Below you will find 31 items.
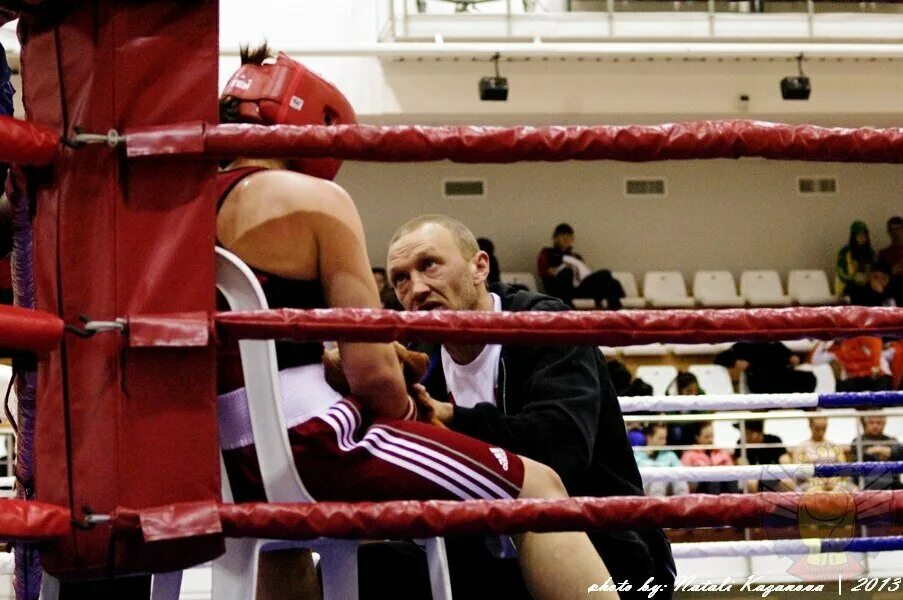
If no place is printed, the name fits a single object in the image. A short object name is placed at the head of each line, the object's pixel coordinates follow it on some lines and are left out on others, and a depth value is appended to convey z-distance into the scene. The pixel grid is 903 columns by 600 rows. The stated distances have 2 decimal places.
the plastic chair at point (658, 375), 16.09
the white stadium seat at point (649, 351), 16.94
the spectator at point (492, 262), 15.96
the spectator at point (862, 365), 13.37
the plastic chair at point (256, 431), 2.73
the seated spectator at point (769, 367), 14.41
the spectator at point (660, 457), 10.55
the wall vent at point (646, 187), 19.42
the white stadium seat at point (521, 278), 17.70
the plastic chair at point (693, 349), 17.10
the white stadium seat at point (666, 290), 18.37
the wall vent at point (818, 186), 19.98
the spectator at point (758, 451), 11.28
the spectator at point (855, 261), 18.05
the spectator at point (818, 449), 10.61
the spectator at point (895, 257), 17.36
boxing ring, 2.50
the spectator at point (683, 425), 11.95
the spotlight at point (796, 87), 15.94
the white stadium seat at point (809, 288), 18.75
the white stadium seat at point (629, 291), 17.94
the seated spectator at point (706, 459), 11.25
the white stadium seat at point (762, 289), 18.73
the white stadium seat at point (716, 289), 18.66
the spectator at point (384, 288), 14.23
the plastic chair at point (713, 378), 15.96
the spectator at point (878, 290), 17.27
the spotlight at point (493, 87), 15.30
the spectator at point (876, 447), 10.87
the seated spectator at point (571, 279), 16.95
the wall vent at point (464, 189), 19.14
